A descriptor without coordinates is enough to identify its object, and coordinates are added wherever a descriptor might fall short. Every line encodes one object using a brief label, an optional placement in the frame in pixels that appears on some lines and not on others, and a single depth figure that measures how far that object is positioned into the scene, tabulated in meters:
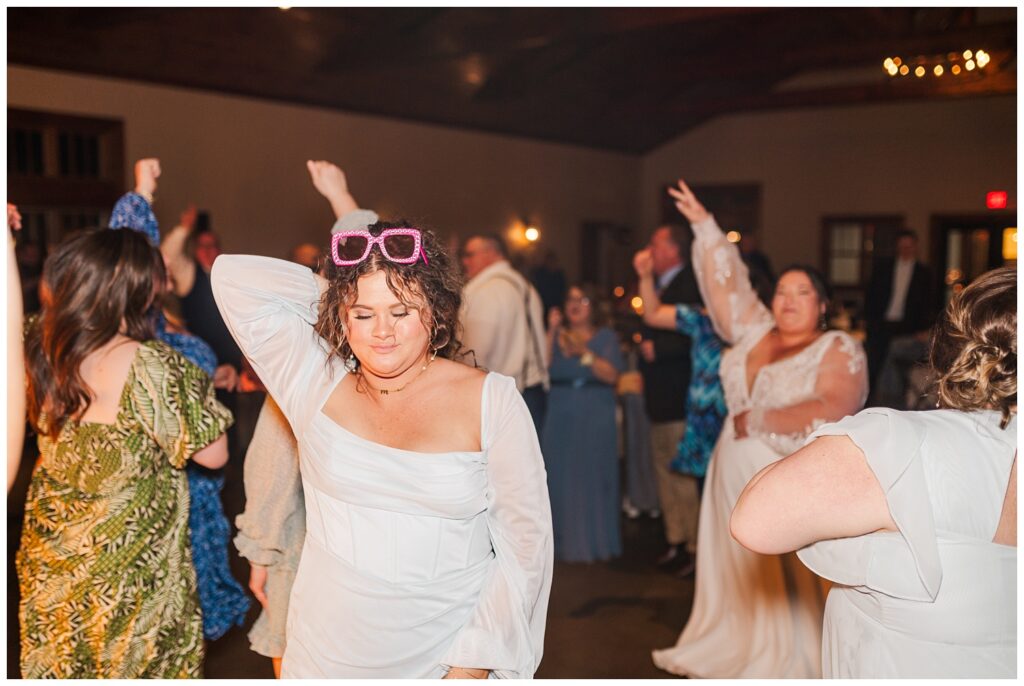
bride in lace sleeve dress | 2.81
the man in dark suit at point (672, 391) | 4.14
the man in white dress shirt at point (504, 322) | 4.25
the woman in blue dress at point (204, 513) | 2.49
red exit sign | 10.66
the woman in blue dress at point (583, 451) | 4.40
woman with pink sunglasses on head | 1.49
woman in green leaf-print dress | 1.94
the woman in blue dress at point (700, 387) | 3.71
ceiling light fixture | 7.30
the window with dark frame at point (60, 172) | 6.46
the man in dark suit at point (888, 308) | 7.45
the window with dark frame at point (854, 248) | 12.52
